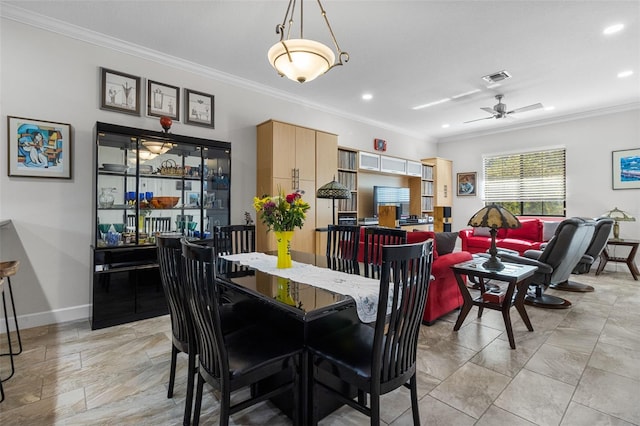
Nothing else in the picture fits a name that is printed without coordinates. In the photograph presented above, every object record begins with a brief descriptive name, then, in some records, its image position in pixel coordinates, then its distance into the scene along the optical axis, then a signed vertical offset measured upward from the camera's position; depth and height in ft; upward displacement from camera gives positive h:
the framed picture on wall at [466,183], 23.99 +2.27
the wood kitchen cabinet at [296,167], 13.74 +2.14
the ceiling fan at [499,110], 15.81 +5.30
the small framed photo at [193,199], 12.00 +0.50
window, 20.24 +2.14
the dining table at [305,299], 4.83 -1.38
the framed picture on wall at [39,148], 9.21 +1.96
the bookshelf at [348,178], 17.75 +1.99
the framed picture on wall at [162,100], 11.57 +4.29
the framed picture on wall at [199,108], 12.50 +4.28
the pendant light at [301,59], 6.54 +3.38
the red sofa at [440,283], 9.63 -2.37
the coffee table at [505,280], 8.71 -2.15
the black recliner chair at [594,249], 13.20 -1.62
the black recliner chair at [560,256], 10.37 -1.57
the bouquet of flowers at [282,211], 6.77 +0.02
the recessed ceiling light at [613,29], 9.92 +5.98
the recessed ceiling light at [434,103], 16.81 +6.10
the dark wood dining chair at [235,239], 10.01 -0.91
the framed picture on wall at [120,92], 10.60 +4.21
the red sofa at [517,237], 18.02 -1.56
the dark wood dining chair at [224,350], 4.22 -2.18
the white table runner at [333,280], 5.00 -1.34
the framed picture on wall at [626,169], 17.25 +2.48
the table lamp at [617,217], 16.55 -0.25
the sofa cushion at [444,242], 10.14 -0.98
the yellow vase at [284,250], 7.01 -0.89
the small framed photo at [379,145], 20.80 +4.57
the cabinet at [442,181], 23.90 +2.48
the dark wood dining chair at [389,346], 4.22 -2.12
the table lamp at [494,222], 9.06 -0.29
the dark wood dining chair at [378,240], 8.05 -0.76
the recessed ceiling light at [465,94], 15.51 +6.09
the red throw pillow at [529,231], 18.97 -1.15
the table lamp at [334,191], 11.39 +0.77
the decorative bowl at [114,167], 10.15 +1.48
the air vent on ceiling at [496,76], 13.29 +5.97
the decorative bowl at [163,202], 11.15 +0.36
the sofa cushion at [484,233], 20.16 -1.37
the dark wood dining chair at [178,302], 5.22 -1.65
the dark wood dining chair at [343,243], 9.09 -0.95
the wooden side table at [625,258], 15.72 -2.45
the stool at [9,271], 6.37 -1.27
